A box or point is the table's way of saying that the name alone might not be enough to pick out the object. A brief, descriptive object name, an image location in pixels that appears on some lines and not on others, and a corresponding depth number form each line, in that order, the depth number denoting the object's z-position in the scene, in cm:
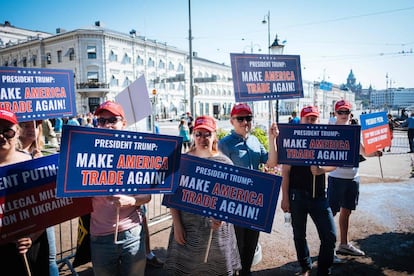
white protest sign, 456
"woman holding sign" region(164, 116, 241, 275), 258
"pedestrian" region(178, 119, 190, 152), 1338
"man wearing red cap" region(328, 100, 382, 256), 393
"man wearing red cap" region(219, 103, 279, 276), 333
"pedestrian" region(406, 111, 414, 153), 1291
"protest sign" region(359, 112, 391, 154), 403
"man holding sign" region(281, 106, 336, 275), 324
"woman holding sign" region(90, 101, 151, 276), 234
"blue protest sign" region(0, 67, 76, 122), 302
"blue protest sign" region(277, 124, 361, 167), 319
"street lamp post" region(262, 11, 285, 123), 785
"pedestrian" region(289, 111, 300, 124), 1382
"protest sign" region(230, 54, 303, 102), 378
